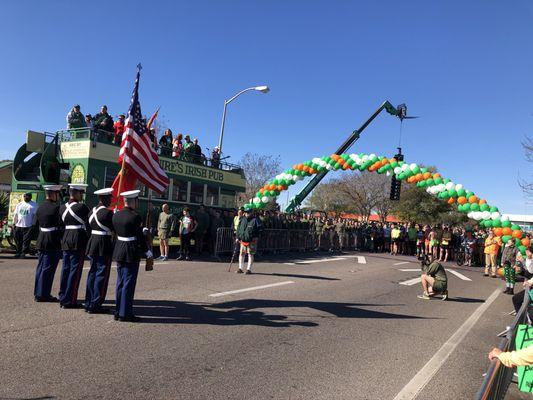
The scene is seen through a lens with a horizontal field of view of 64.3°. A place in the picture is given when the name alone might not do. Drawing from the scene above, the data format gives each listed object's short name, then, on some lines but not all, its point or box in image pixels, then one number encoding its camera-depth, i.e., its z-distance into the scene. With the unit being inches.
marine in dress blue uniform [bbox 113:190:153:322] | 239.5
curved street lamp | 828.6
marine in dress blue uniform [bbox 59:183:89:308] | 258.7
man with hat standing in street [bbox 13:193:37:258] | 448.8
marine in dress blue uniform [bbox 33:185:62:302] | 267.3
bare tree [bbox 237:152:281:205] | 1777.8
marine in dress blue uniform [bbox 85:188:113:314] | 252.2
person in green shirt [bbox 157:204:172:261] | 516.7
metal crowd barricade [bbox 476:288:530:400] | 119.5
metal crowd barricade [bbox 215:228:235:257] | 588.6
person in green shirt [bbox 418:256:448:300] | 390.6
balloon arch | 490.0
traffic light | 930.1
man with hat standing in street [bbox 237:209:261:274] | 455.2
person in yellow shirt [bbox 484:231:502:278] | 638.5
